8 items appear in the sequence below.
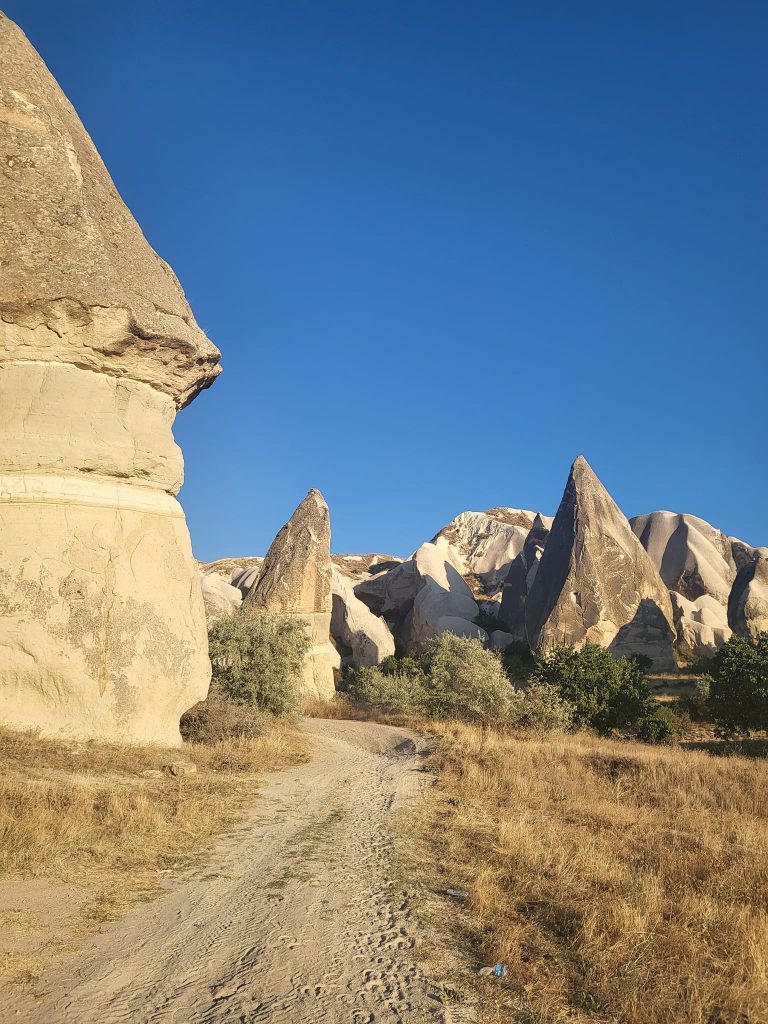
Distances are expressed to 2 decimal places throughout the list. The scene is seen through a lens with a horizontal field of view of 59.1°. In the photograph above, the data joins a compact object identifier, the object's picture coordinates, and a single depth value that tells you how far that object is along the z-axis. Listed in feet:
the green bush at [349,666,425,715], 61.93
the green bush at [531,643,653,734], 53.11
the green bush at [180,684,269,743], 32.94
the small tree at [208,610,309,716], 45.83
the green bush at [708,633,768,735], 48.88
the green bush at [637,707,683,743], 50.24
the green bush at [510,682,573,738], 48.91
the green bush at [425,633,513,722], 51.67
